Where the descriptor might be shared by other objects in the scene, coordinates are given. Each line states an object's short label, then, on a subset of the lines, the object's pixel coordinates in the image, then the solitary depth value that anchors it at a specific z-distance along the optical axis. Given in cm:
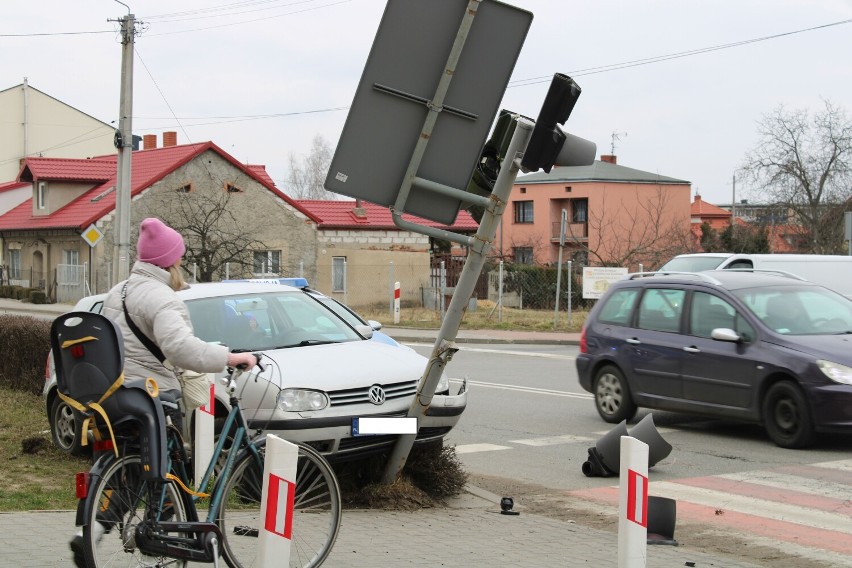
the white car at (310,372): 812
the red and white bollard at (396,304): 3551
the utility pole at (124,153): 2733
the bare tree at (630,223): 6781
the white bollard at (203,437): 734
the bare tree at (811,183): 5378
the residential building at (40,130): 7044
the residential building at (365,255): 4844
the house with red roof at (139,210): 4575
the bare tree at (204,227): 3036
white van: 2055
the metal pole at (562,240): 3020
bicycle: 525
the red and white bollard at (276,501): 507
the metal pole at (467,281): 704
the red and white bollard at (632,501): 528
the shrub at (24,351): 1405
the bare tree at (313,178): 10162
